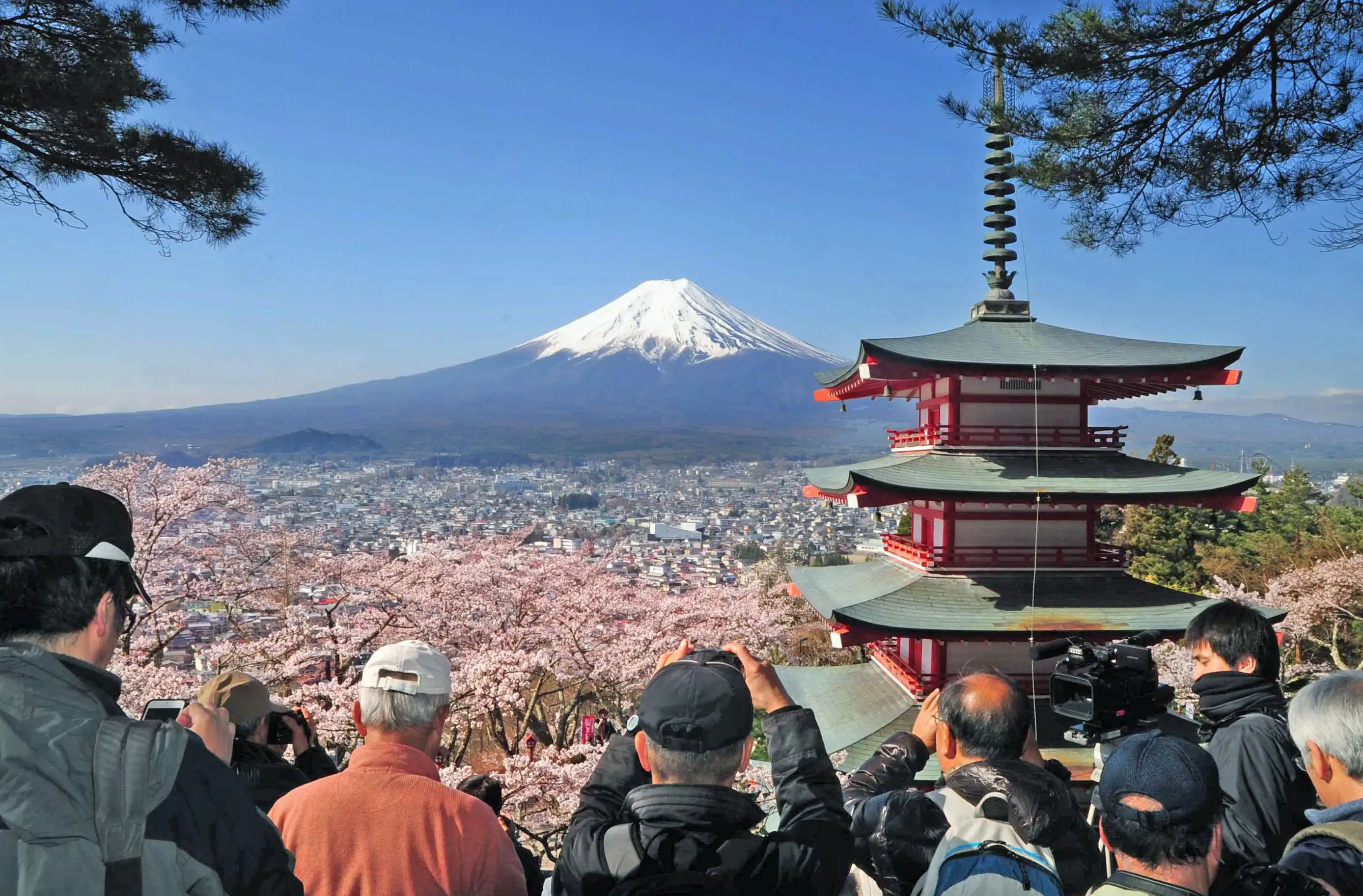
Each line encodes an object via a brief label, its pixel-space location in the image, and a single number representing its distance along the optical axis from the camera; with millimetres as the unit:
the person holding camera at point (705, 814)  1637
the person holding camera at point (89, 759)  1232
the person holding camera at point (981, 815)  1698
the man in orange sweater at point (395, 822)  1875
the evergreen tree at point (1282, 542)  20250
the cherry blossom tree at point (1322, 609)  17734
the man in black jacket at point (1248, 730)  2266
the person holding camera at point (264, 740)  2320
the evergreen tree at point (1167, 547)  20781
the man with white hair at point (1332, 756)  1771
